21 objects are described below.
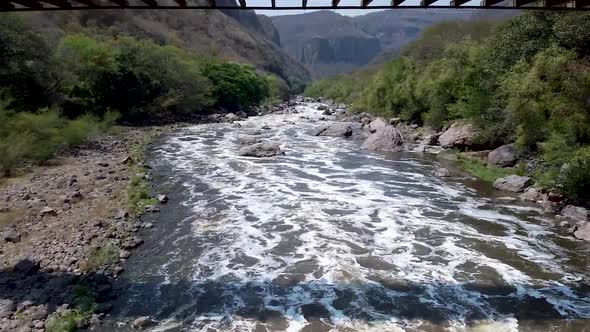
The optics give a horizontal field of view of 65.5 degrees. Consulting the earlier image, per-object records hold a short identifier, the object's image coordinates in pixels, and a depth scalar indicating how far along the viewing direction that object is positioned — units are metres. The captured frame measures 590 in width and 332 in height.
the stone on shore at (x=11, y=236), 12.80
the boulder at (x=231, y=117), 50.07
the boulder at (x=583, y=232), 13.45
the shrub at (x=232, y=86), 59.01
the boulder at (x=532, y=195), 17.48
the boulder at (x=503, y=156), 22.72
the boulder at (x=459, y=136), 27.22
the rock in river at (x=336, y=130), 37.22
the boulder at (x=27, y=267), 11.00
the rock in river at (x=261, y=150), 27.50
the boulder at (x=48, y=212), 14.98
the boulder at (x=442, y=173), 22.39
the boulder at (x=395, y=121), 42.41
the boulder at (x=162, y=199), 17.27
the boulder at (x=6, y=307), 9.15
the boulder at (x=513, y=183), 18.89
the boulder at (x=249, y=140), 31.22
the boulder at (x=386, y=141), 30.17
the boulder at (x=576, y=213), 14.88
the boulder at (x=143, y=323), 8.97
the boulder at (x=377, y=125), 35.30
